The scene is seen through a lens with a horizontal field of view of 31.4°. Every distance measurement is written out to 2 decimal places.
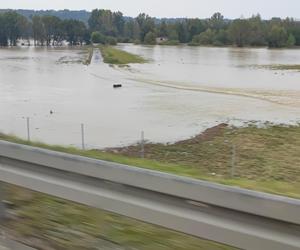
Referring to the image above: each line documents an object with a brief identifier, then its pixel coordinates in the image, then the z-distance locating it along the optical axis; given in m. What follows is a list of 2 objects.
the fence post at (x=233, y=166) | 16.57
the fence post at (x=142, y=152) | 19.49
